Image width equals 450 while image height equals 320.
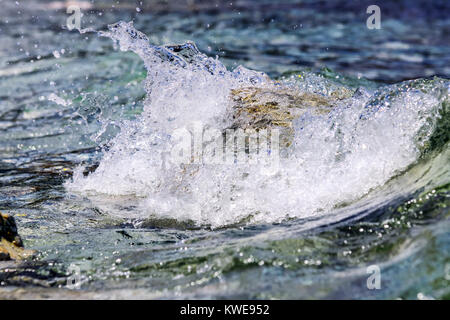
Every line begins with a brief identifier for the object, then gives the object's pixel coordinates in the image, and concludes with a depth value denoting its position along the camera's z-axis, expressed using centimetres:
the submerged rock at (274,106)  904
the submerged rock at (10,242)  616
